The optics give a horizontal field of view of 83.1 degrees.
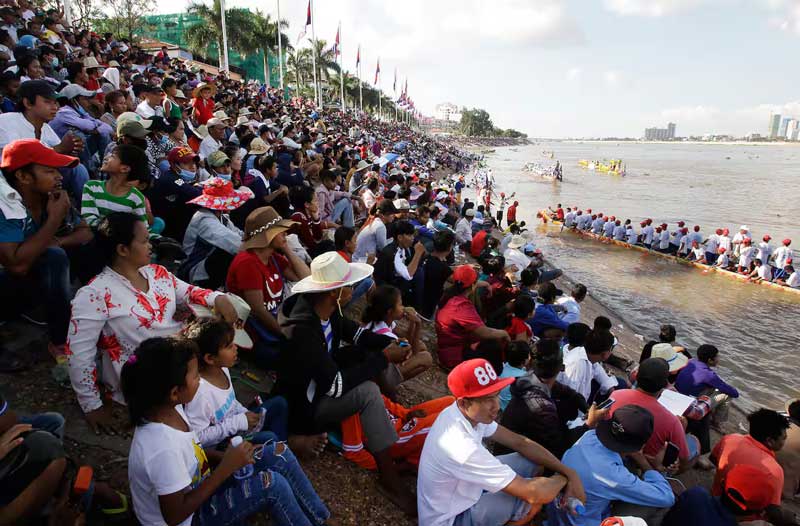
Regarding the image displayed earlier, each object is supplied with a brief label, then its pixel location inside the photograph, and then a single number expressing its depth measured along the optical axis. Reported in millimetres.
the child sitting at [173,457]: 2152
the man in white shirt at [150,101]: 7527
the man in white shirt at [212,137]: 7879
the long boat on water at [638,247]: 16237
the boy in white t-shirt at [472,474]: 2742
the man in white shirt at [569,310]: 6930
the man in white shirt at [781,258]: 15758
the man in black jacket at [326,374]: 3148
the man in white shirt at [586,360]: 4793
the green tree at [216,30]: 35031
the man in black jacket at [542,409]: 3607
